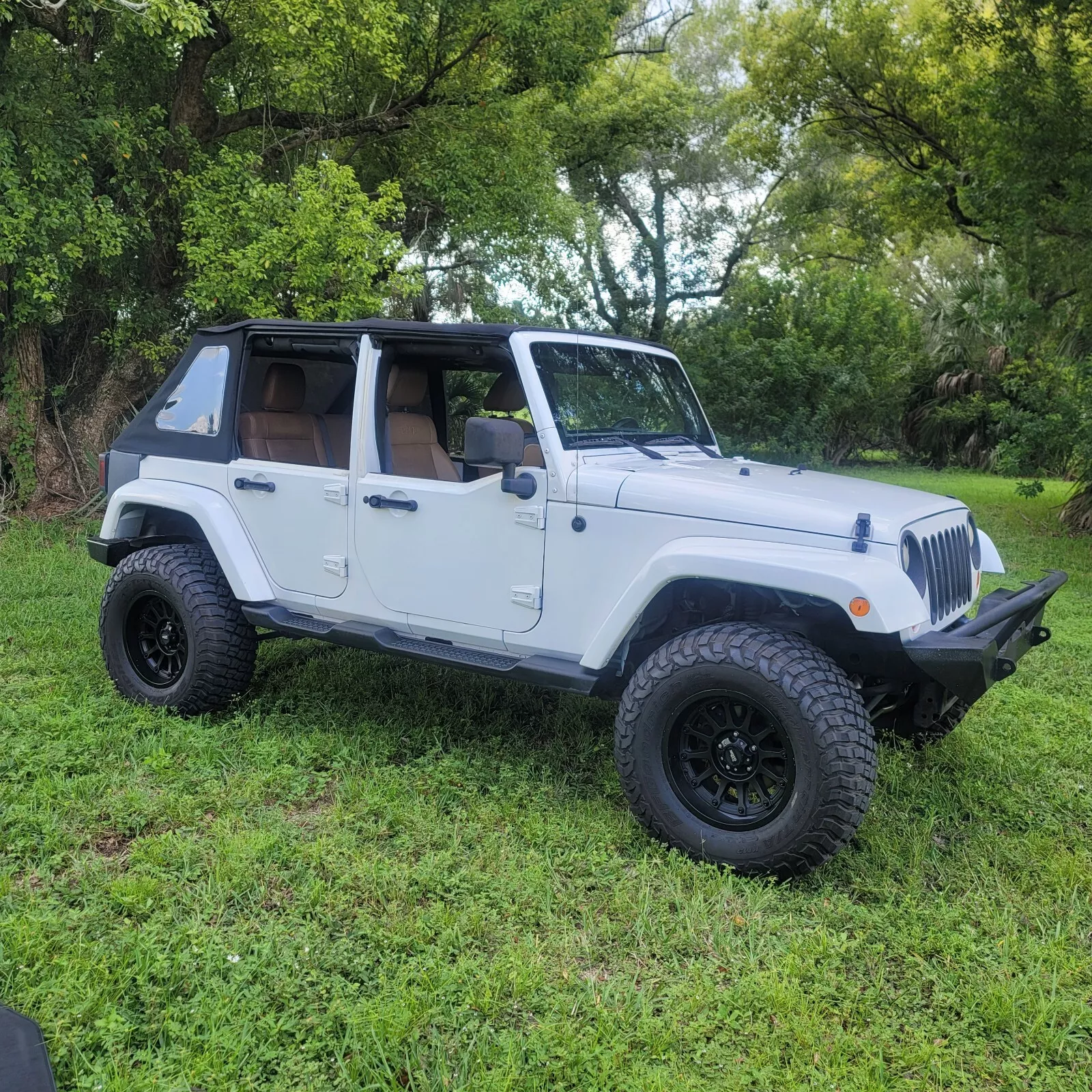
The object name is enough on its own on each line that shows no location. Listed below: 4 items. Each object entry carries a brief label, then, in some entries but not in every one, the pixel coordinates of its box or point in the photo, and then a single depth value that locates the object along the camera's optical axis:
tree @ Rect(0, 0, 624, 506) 9.10
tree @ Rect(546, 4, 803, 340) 18.66
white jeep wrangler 3.21
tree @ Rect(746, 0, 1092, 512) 9.73
